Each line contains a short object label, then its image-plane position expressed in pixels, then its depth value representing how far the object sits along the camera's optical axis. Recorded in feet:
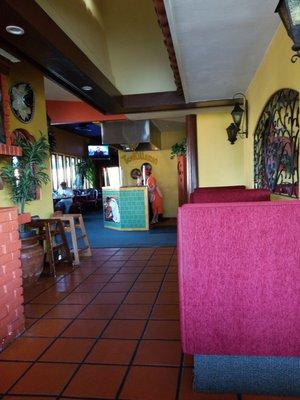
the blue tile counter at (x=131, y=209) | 26.09
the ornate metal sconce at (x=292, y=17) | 5.53
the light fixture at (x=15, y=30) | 8.14
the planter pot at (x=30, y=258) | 12.46
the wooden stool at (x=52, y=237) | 13.82
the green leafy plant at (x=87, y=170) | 42.80
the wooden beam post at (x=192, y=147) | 19.17
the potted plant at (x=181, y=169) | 28.07
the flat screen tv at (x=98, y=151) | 42.24
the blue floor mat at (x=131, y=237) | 19.98
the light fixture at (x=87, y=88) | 13.13
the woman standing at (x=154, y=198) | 28.35
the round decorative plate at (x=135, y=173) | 33.68
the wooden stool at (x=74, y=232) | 15.33
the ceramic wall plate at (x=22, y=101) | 13.62
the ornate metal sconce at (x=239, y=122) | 14.55
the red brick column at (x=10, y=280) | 7.80
